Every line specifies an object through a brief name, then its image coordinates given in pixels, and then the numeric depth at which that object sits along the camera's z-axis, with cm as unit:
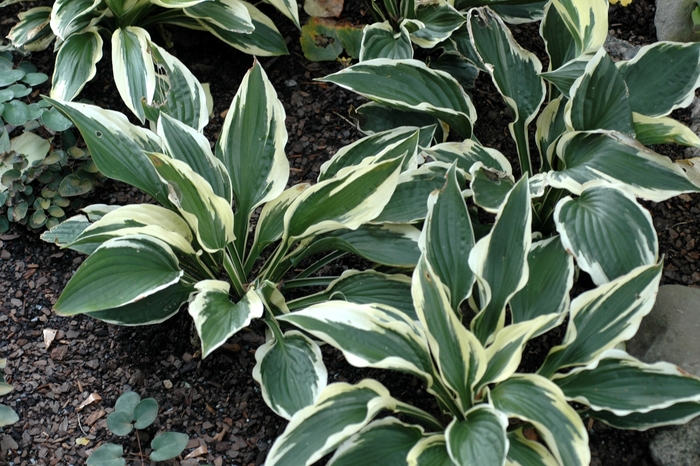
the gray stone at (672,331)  157
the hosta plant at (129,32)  172
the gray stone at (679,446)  154
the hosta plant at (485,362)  145
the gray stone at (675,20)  182
